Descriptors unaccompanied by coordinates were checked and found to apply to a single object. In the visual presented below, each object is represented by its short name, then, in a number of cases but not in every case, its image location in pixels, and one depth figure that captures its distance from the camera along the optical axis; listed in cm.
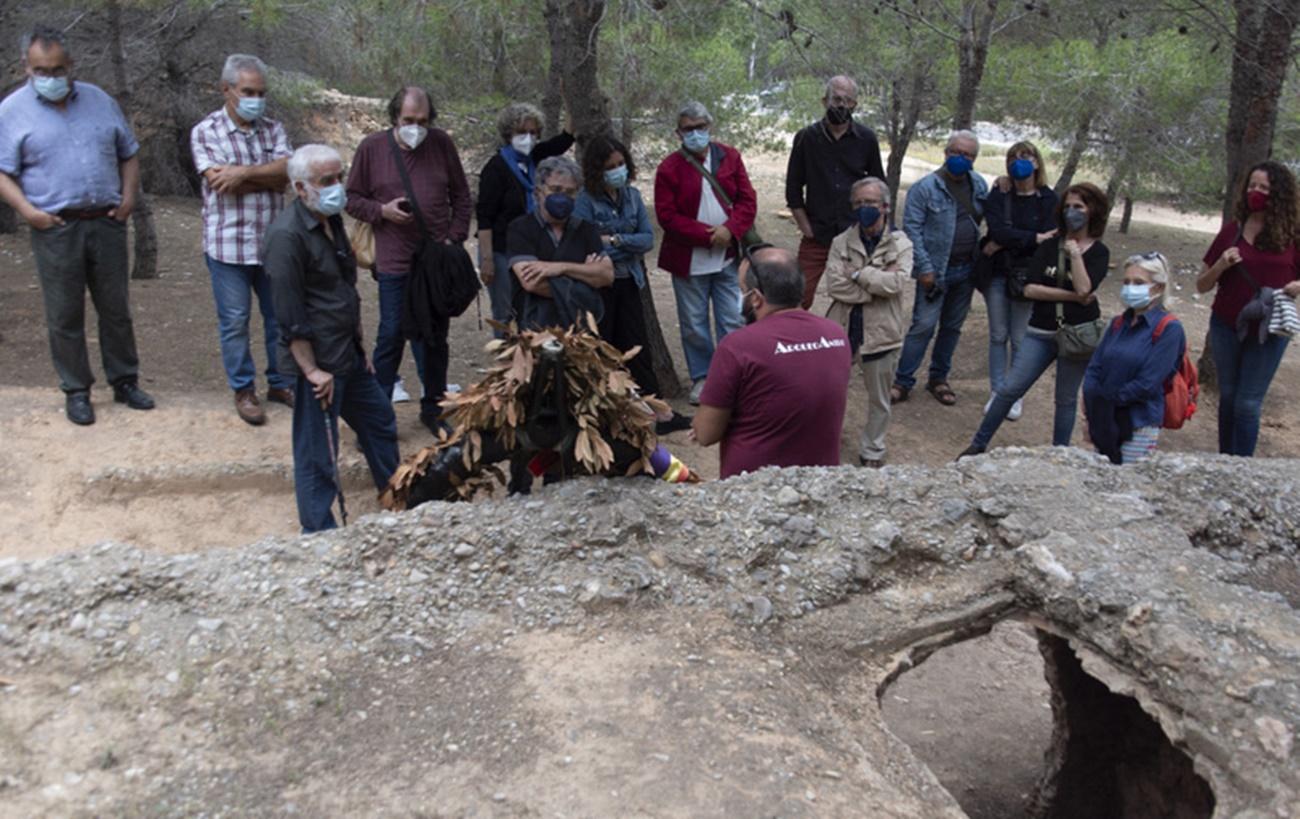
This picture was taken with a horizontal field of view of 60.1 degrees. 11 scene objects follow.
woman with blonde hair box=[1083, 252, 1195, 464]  564
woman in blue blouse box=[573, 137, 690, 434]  667
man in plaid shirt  625
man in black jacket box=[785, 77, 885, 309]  766
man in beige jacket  673
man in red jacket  726
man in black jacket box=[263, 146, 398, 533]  499
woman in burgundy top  656
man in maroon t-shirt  459
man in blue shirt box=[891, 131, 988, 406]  761
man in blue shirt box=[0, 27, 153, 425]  595
